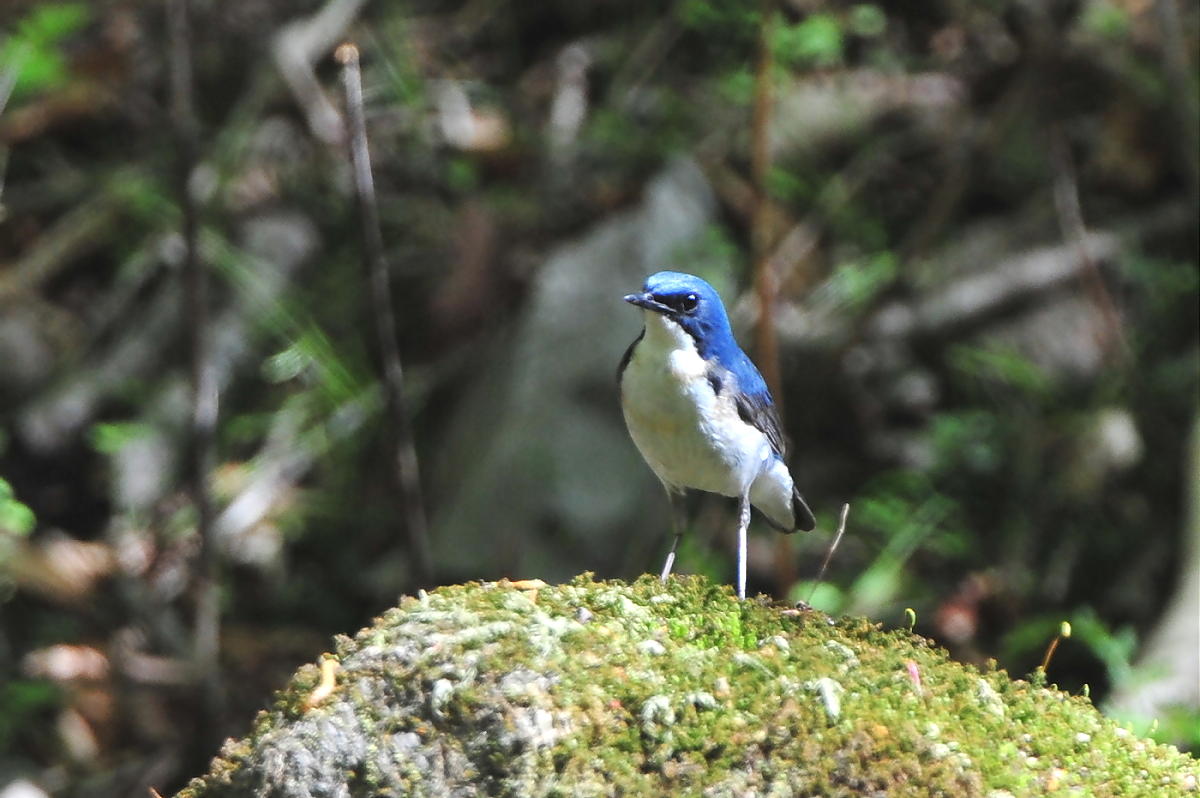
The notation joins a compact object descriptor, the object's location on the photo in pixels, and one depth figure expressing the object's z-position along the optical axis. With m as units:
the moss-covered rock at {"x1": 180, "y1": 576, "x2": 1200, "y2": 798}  4.96
